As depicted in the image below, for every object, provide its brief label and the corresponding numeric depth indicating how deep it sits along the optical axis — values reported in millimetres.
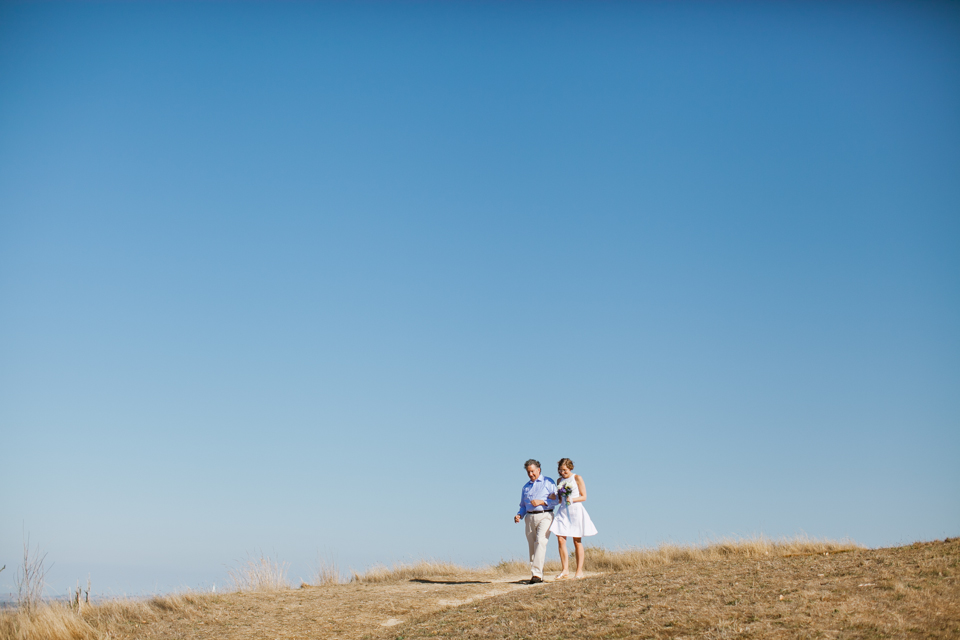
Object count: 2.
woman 13875
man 14000
